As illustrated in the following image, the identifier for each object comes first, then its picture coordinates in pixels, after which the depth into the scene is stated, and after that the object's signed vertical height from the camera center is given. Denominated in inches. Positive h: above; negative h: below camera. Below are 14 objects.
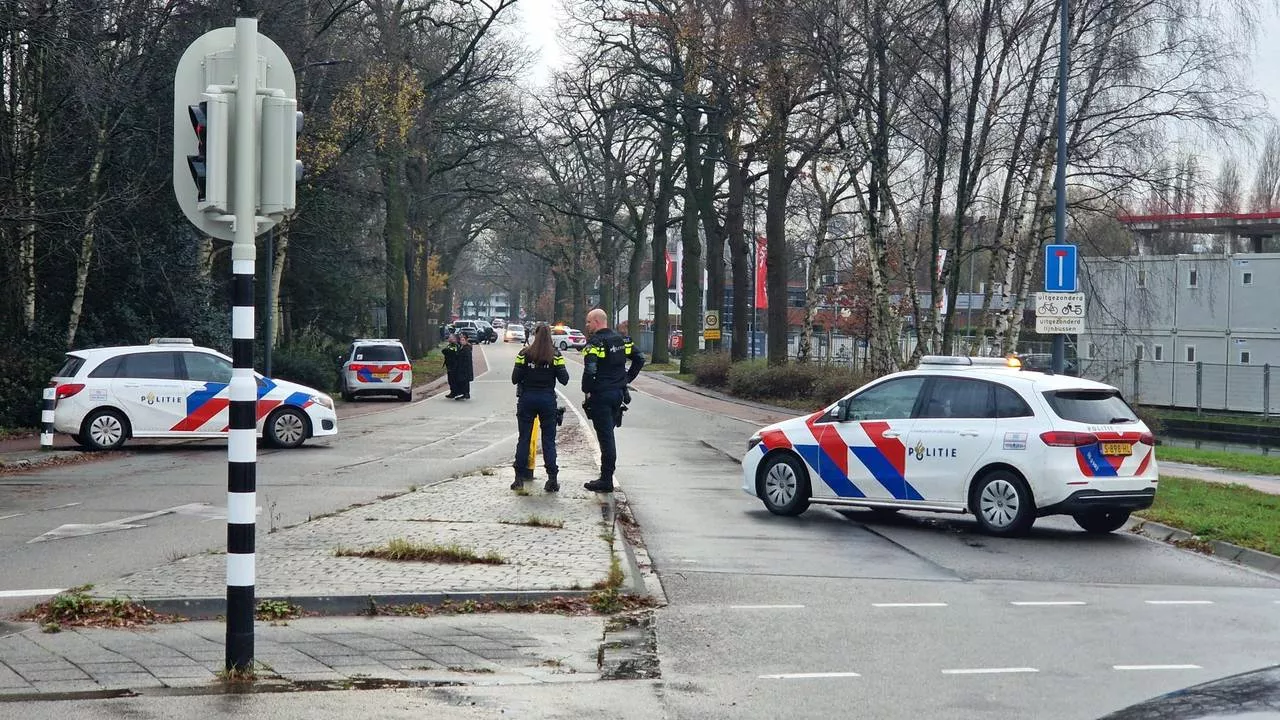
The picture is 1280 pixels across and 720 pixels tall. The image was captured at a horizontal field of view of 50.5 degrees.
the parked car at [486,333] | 4414.4 +102.3
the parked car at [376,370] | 1449.3 -7.6
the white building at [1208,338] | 1740.9 +52.2
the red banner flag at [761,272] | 2276.7 +168.7
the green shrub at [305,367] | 1411.2 -5.8
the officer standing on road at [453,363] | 1494.8 +0.6
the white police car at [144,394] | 796.6 -20.5
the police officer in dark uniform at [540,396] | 566.6 -13.2
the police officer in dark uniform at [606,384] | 575.8 -7.9
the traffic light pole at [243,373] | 245.3 -2.2
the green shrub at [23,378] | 920.3 -13.7
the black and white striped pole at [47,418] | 775.7 -34.4
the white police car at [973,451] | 489.4 -30.6
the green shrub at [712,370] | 1764.3 -4.1
